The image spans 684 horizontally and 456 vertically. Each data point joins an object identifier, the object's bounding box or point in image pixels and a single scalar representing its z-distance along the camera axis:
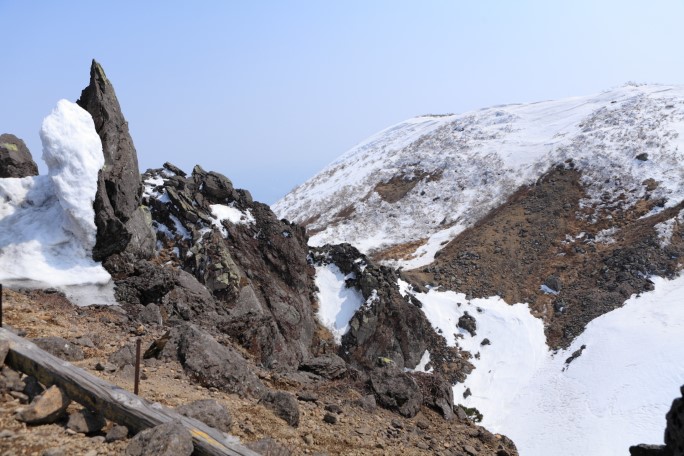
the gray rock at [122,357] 10.31
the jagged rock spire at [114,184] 16.70
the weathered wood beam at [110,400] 6.40
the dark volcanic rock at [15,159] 18.98
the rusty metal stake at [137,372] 8.13
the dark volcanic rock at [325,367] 15.32
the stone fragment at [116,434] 6.53
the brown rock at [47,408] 6.54
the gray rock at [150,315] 14.92
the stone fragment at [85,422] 6.64
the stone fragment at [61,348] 9.57
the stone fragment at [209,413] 7.66
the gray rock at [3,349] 7.31
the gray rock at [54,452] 5.93
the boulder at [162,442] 6.03
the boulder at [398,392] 13.26
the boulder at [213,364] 10.65
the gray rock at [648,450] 6.23
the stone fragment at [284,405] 9.27
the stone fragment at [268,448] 7.08
